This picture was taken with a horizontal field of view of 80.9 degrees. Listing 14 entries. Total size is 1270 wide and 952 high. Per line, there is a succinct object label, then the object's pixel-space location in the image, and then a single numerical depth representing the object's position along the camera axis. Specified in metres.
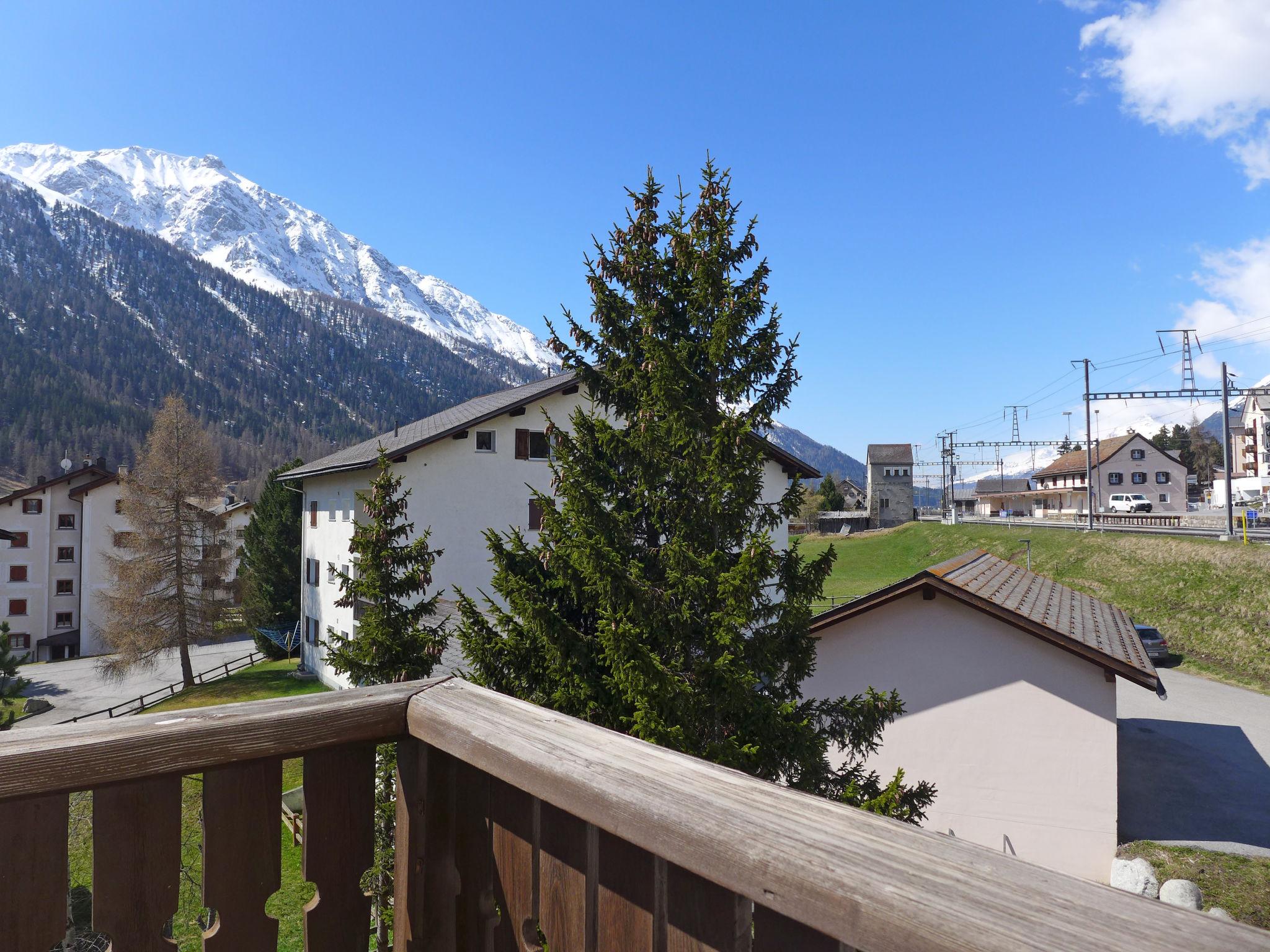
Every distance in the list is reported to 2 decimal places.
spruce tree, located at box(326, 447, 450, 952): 10.28
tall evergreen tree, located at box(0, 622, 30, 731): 13.90
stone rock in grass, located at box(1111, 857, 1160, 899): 10.20
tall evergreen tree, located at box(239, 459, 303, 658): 39.97
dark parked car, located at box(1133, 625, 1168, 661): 24.17
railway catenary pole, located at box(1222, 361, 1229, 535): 28.67
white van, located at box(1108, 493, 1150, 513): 59.84
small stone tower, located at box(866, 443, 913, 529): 90.06
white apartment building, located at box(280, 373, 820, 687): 24.19
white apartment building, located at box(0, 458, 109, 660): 47.94
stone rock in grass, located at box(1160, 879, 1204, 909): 9.57
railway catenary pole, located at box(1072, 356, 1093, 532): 37.61
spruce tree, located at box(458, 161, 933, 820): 8.86
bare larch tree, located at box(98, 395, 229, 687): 31.88
